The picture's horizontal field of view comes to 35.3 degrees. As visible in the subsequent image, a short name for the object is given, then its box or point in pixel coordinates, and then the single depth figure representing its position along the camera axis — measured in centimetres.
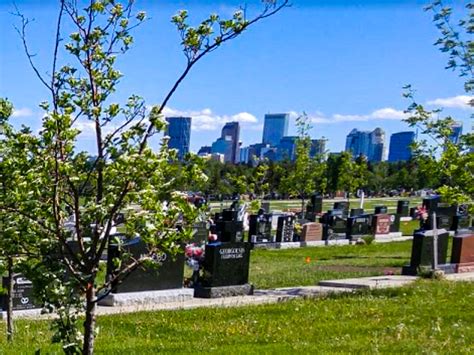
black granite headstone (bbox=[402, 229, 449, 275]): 1780
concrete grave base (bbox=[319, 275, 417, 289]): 1515
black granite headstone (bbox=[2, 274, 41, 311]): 1206
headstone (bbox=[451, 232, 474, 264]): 1889
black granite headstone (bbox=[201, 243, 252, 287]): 1450
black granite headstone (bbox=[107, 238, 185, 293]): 1349
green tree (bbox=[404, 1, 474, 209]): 1470
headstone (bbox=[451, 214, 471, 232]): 3261
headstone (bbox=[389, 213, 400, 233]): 3419
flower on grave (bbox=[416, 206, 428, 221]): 3639
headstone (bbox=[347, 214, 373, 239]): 3178
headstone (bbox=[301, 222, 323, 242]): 3023
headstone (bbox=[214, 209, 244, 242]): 1955
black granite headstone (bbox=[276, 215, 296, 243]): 2980
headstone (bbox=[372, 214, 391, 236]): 3281
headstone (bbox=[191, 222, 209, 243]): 2255
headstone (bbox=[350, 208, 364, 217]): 3595
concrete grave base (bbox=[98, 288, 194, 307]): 1305
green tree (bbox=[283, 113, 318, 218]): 4450
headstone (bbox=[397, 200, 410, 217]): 3997
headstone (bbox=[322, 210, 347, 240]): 3130
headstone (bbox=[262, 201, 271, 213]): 3886
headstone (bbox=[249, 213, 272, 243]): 3009
